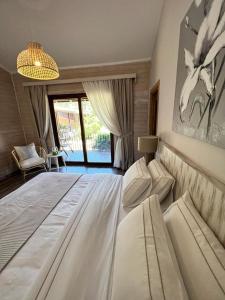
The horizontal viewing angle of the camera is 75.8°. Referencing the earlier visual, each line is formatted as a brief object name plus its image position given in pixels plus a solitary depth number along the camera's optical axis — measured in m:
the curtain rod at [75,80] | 3.24
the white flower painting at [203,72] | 0.72
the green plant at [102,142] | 4.02
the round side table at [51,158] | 3.70
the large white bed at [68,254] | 0.72
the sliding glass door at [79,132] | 3.87
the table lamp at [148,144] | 2.12
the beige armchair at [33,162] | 3.35
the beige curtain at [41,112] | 3.70
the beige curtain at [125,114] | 3.32
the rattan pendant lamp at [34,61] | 1.58
